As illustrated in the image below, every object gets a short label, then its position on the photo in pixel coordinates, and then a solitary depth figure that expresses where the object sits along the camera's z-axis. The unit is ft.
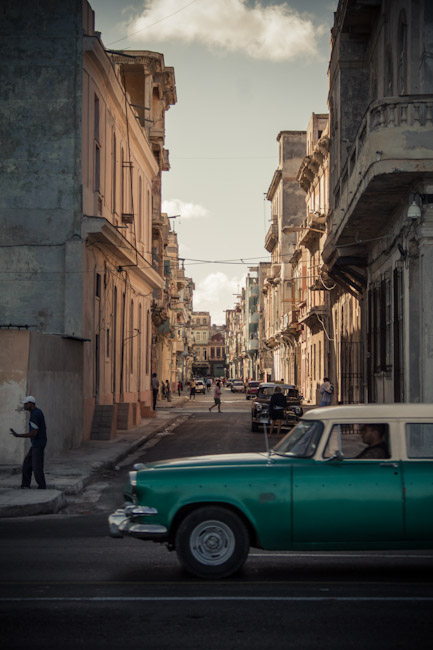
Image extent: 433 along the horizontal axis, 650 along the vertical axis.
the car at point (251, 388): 229.11
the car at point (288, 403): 97.55
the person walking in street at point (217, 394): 147.33
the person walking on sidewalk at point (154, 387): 138.06
